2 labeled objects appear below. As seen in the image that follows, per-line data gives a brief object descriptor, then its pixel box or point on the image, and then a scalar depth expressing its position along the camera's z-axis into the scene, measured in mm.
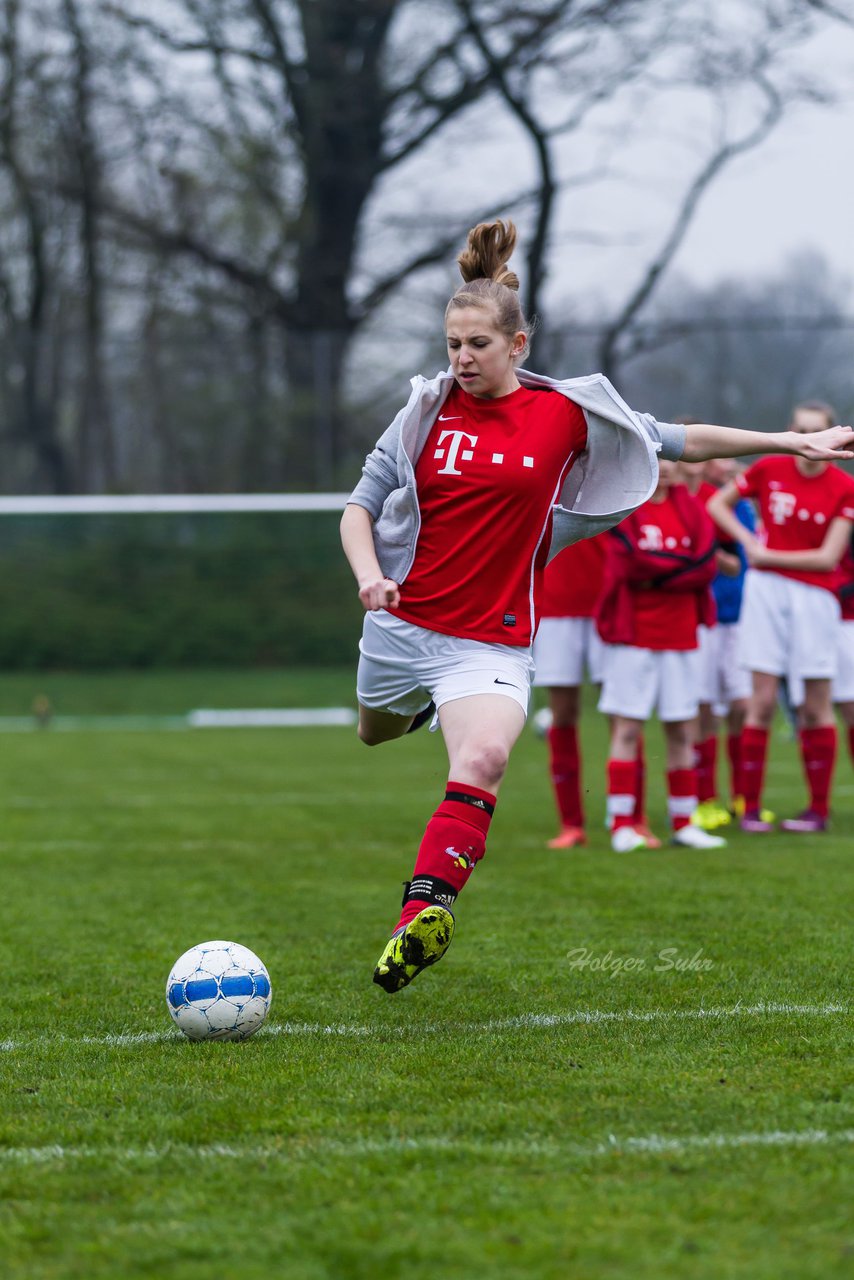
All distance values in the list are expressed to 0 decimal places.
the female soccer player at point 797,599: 17047
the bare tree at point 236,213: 49094
